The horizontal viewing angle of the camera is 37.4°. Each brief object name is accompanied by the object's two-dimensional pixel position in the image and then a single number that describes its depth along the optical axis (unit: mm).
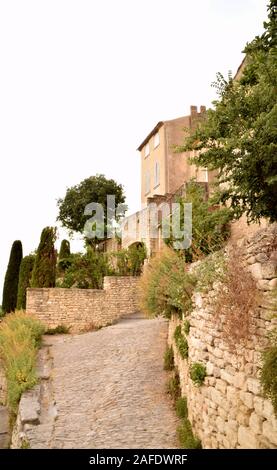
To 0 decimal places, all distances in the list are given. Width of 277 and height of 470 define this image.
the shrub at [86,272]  20797
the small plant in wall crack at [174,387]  9328
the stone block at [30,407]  8609
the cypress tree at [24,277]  21531
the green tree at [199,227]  10602
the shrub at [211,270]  6217
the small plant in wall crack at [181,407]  8317
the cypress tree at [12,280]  23922
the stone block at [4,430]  10243
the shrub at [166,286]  8641
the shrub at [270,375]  4203
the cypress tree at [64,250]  30012
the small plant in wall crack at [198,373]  7023
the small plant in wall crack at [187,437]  6965
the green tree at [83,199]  36375
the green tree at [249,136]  5312
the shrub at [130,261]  22094
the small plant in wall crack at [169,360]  10867
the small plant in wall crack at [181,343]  8648
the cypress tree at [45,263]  19500
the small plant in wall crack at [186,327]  8555
